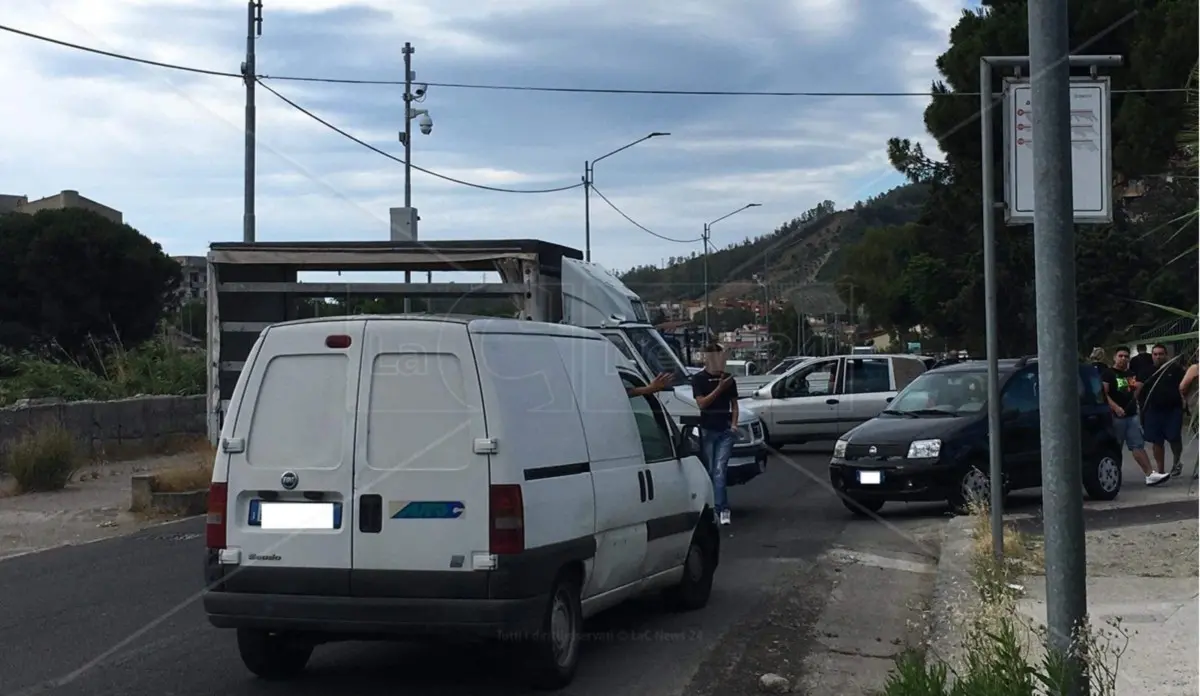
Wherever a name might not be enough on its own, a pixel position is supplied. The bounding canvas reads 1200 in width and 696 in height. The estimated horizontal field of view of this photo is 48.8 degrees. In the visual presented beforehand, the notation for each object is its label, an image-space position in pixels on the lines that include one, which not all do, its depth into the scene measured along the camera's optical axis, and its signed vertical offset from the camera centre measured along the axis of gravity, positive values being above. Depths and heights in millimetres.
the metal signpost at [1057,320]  4863 +202
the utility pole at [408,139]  29844 +5486
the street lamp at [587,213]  35625 +4581
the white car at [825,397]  23500 -358
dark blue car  13930 -735
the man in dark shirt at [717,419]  13016 -407
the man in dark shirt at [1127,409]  16750 -439
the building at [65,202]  75938 +11039
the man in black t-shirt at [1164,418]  16172 -545
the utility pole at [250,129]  22281 +4316
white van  6480 -574
